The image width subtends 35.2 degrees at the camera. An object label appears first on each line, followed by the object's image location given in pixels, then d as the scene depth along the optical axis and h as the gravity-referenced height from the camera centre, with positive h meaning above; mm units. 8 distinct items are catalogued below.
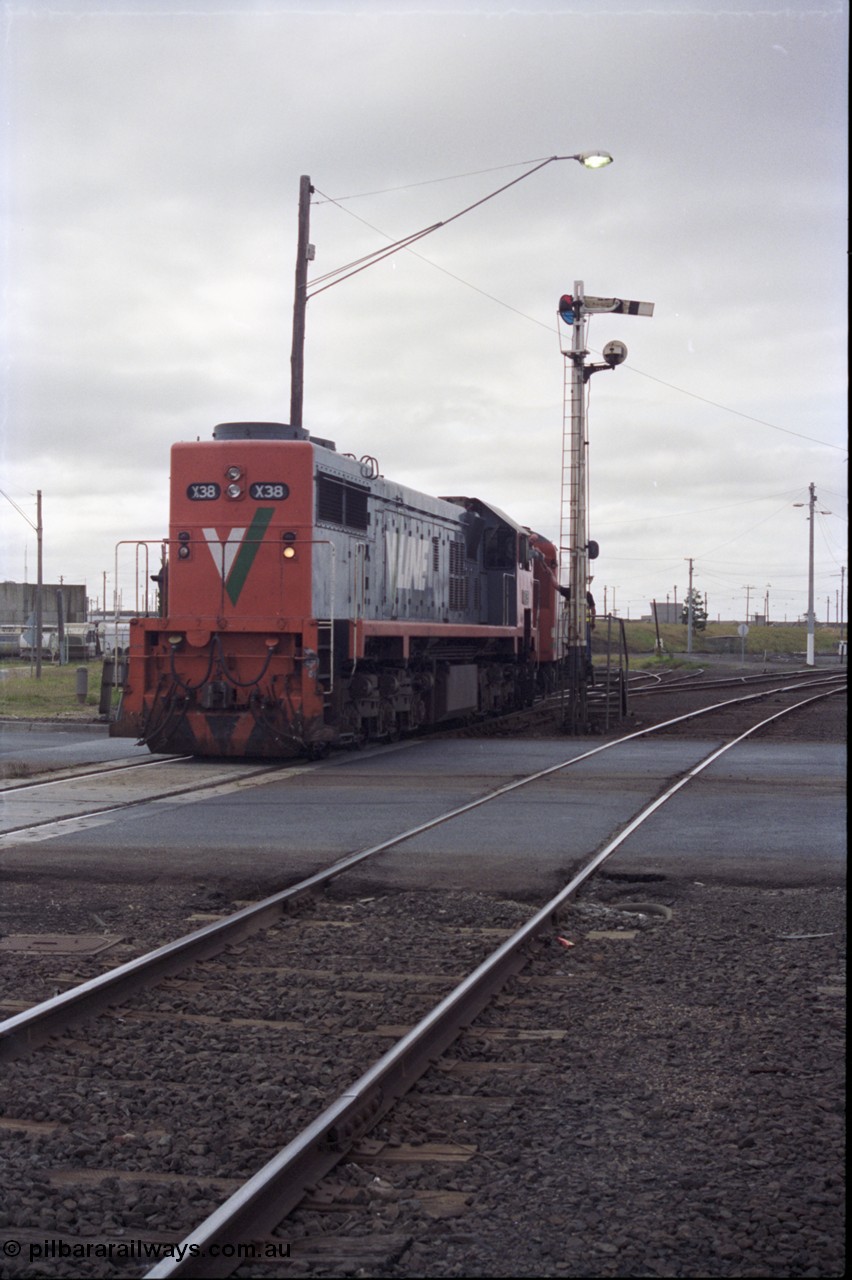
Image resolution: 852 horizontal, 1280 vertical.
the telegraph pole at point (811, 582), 61562 +3013
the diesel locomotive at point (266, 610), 15680 +399
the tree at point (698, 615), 119562 +2835
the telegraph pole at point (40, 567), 36094 +2347
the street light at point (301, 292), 20406 +5452
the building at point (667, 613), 116344 +2868
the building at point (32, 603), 70062 +2013
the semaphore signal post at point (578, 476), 22094 +2799
